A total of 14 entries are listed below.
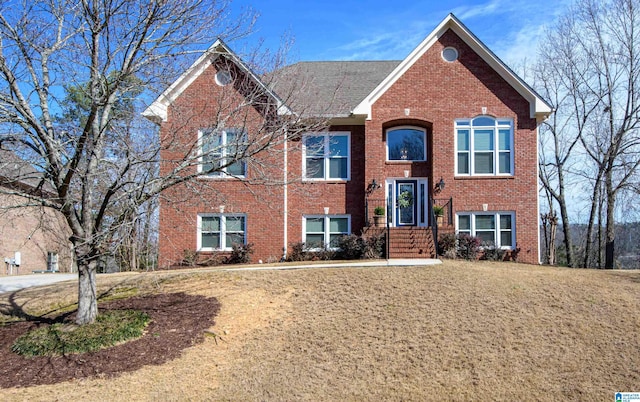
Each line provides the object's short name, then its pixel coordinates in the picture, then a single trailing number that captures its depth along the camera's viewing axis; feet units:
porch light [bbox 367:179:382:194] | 57.47
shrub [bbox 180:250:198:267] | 55.93
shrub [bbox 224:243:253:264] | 56.39
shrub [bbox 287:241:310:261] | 57.21
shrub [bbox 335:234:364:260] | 52.80
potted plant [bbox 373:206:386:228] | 55.72
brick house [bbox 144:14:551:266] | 57.11
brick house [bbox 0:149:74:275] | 79.00
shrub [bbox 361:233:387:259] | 52.31
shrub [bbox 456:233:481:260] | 53.01
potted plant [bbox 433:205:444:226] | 55.67
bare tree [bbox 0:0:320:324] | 28.81
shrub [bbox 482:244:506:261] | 54.80
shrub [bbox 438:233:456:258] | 52.39
